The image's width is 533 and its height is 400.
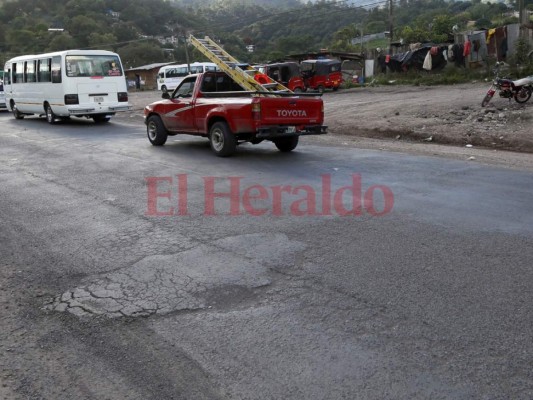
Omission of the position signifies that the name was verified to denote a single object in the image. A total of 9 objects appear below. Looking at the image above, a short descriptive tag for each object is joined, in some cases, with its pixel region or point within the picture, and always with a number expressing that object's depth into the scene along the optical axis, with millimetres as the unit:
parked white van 48062
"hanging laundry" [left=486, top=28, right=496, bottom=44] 27659
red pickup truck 10617
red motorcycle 15654
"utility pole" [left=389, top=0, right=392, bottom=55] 36844
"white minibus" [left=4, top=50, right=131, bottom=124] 19219
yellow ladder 12562
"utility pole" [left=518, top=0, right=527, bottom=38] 26797
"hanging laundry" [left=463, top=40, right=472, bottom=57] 28656
